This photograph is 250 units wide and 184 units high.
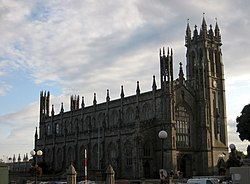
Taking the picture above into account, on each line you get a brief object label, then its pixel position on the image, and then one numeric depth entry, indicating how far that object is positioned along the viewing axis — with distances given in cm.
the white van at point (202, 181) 3428
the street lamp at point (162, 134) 3164
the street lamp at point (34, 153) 4234
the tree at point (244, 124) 7662
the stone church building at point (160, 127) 7606
